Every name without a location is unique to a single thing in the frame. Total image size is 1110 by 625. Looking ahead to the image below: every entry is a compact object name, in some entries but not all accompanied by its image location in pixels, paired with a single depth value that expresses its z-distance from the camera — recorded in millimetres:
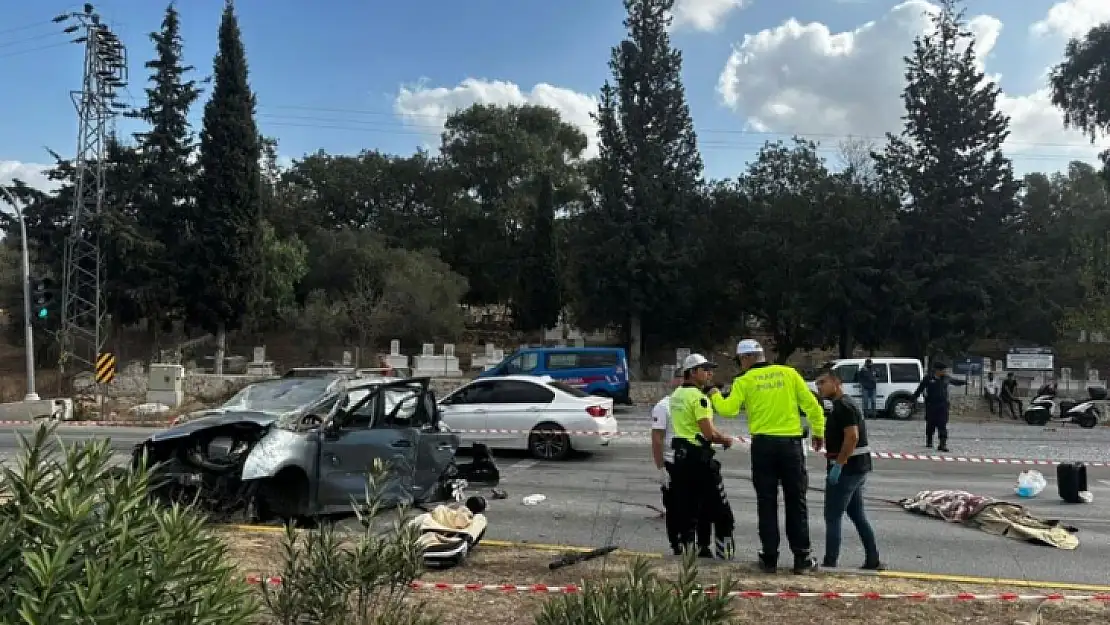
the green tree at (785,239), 40000
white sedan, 14242
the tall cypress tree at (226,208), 38625
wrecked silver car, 7863
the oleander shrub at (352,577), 3678
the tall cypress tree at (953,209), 37031
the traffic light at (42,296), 22714
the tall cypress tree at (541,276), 51719
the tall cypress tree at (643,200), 40844
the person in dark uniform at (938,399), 16172
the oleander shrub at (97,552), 2354
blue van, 24281
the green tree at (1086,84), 33969
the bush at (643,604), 3074
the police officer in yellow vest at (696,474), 7004
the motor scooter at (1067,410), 23719
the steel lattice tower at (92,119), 28250
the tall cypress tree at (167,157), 40125
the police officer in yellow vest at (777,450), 6613
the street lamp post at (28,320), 22892
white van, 24859
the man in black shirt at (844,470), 6898
